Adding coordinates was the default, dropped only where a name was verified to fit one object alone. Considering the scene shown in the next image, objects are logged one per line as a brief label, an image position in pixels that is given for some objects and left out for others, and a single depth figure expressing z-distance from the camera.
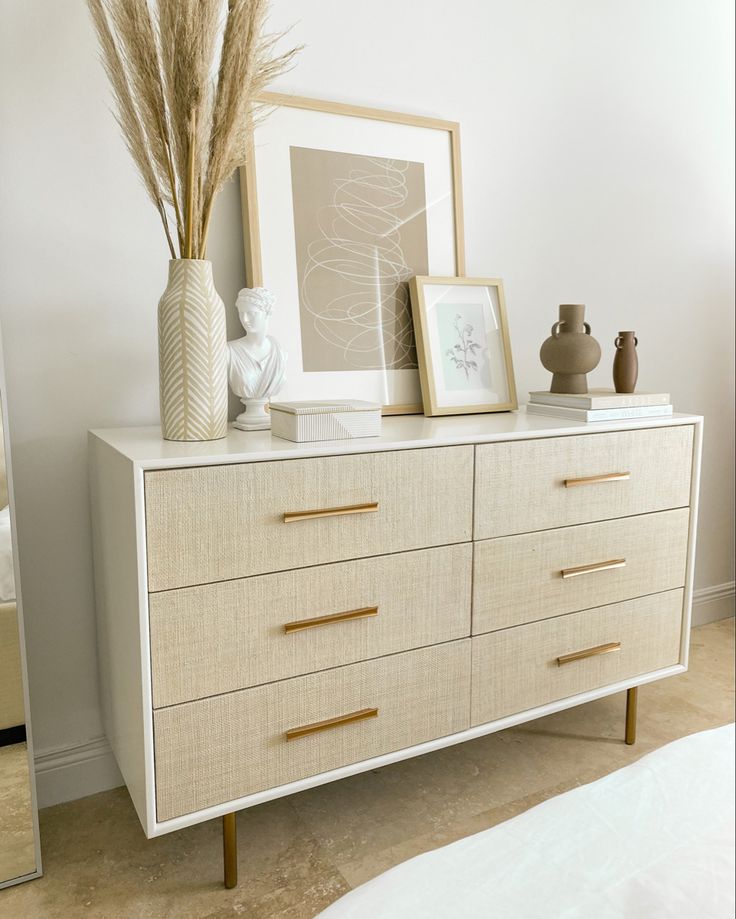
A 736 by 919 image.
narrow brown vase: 1.87
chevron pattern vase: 1.44
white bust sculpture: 1.61
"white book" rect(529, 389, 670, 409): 1.73
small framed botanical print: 1.90
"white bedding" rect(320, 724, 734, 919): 0.53
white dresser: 1.30
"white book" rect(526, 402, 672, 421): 1.72
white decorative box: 1.41
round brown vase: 1.86
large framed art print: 1.74
